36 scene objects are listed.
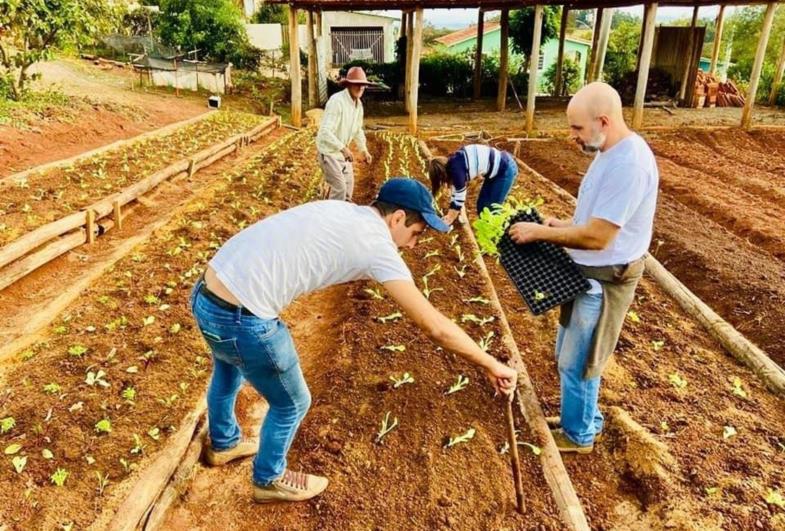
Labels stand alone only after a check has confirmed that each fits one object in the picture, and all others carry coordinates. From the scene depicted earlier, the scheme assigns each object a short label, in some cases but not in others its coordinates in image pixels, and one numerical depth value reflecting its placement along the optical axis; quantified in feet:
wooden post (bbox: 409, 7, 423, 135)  50.74
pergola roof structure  50.78
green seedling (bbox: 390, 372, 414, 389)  14.21
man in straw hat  23.11
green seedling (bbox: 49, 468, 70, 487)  11.06
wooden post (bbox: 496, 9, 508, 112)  65.31
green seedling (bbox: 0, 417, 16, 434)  12.25
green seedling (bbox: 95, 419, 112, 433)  12.47
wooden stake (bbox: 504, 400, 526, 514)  10.50
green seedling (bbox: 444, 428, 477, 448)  12.31
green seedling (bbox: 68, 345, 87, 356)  15.15
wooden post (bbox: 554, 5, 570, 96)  71.65
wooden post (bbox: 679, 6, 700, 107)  69.56
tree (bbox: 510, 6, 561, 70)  77.87
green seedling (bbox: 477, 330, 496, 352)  15.65
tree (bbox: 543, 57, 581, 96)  89.61
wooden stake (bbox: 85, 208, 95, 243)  23.29
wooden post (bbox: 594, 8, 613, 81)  60.08
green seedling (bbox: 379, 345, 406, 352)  15.84
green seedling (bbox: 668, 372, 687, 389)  14.84
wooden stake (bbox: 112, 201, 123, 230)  25.36
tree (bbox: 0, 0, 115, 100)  41.27
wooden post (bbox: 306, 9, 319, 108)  58.59
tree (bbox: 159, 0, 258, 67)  79.30
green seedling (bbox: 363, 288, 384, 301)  19.08
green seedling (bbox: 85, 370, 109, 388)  13.99
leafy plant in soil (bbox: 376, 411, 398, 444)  12.46
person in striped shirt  20.02
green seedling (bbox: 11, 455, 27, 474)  11.29
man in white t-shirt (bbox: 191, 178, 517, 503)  8.47
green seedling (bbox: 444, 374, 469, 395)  13.91
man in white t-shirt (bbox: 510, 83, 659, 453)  9.75
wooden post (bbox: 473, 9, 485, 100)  71.06
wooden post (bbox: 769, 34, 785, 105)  65.13
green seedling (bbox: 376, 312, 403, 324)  17.46
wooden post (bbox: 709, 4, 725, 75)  68.92
